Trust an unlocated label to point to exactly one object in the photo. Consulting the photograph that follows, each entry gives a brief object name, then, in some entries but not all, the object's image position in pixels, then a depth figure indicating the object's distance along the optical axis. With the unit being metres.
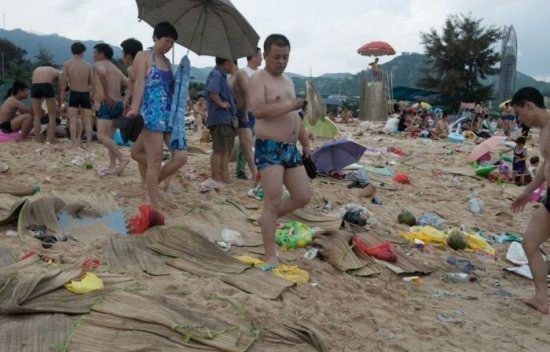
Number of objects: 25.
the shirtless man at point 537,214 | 3.78
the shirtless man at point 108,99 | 6.62
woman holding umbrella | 4.52
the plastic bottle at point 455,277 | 4.57
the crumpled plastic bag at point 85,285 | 2.87
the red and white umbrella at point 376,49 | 26.25
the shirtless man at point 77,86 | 8.27
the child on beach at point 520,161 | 9.56
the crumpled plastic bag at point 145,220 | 4.32
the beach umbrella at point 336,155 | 7.80
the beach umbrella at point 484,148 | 11.40
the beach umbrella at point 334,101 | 29.39
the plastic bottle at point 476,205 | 7.36
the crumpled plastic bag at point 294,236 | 4.67
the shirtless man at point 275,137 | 3.73
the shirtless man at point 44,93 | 8.77
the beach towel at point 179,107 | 4.77
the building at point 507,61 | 37.12
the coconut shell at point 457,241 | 5.48
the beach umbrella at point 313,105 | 11.91
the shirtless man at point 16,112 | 9.20
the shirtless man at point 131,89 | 5.11
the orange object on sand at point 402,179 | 8.53
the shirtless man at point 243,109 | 6.48
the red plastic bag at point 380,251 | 4.69
